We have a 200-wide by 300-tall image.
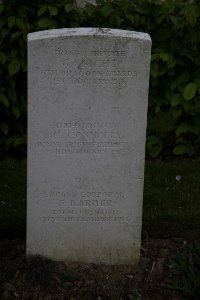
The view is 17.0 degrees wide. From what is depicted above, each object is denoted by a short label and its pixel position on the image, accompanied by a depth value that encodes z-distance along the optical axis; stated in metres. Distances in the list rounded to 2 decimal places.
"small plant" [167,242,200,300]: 4.19
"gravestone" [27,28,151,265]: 4.11
